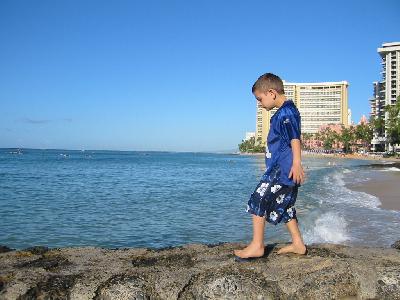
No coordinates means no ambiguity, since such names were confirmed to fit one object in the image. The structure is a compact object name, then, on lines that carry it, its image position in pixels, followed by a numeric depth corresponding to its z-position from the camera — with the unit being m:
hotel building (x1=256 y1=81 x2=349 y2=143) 192.12
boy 3.61
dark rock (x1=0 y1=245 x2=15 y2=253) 4.12
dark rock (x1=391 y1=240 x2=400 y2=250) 4.43
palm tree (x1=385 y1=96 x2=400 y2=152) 82.44
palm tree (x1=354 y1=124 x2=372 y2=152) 127.62
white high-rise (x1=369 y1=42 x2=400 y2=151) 129.12
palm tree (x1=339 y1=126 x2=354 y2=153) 134.75
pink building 161.25
